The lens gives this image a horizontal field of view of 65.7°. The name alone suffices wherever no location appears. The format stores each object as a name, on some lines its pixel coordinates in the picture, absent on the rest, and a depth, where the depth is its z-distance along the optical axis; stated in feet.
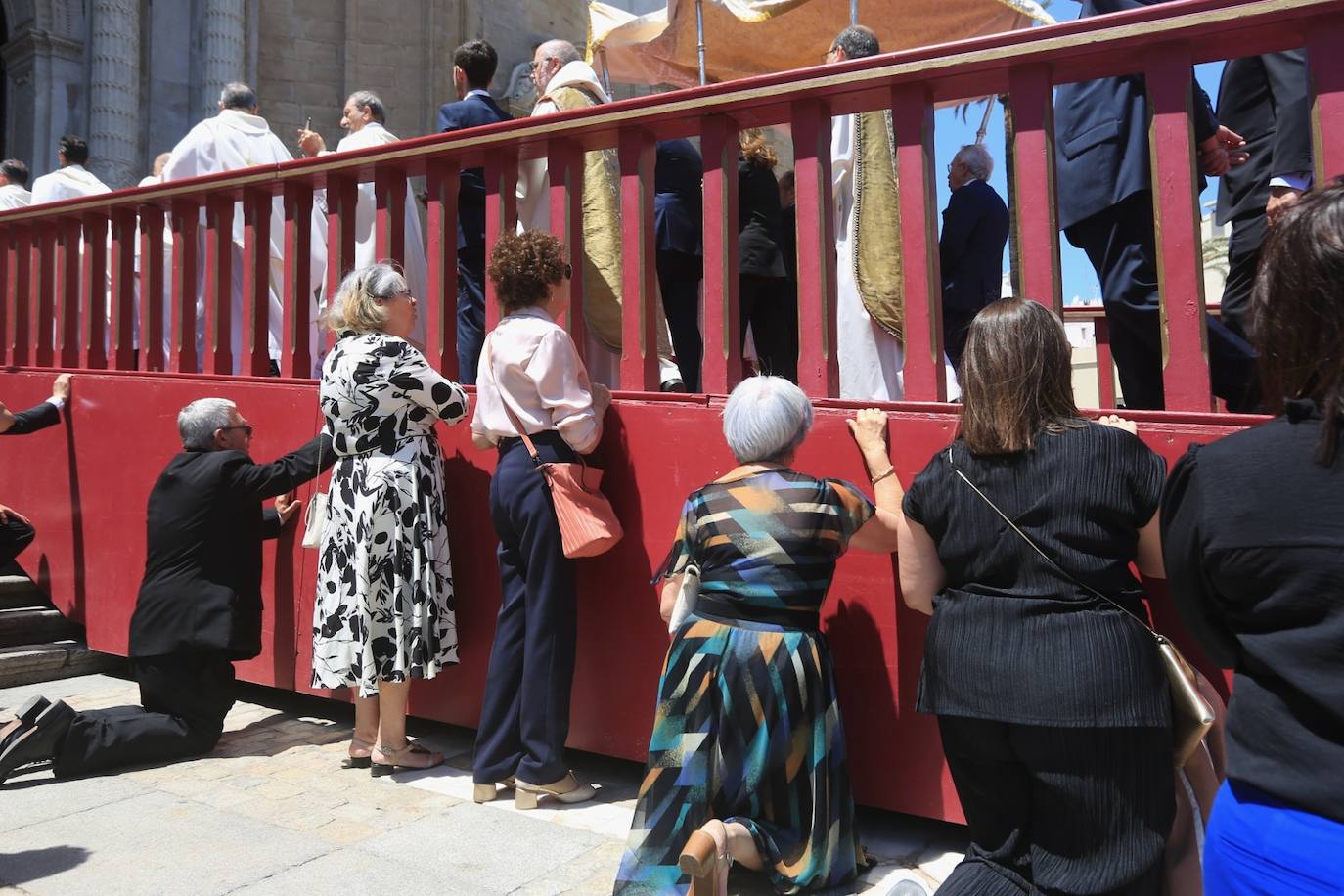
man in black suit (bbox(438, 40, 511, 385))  15.01
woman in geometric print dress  9.13
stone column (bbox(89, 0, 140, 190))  34.86
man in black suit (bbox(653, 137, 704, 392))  15.02
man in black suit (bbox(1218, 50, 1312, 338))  9.58
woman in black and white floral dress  12.46
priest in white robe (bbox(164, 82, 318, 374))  18.14
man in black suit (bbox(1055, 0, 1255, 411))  9.72
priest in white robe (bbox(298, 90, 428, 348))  15.88
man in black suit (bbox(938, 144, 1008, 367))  14.58
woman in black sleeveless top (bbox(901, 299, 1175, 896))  7.00
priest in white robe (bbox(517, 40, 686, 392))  14.42
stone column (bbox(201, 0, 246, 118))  38.09
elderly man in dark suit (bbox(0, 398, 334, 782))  13.71
